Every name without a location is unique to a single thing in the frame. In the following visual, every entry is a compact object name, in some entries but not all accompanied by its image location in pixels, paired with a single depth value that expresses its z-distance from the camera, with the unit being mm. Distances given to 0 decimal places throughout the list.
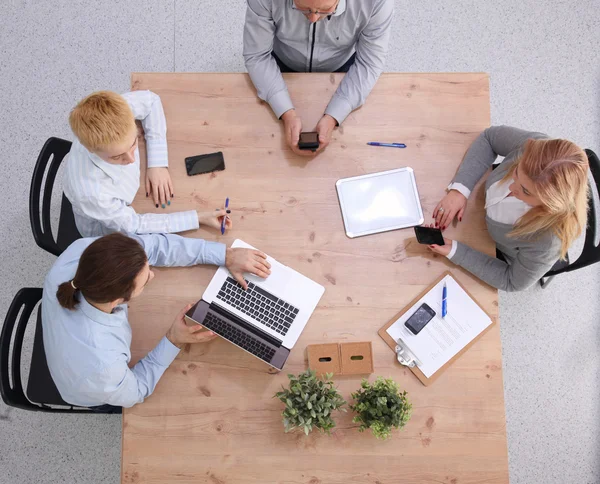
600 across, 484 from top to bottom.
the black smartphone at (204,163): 1532
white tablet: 1509
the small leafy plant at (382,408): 1271
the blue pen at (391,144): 1558
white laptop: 1383
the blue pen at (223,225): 1479
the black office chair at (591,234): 1523
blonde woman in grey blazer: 1236
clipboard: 1406
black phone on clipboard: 1428
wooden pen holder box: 1395
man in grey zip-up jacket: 1522
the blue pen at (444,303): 1449
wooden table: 1362
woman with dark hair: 1189
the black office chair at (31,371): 1395
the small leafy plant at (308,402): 1264
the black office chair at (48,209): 1508
